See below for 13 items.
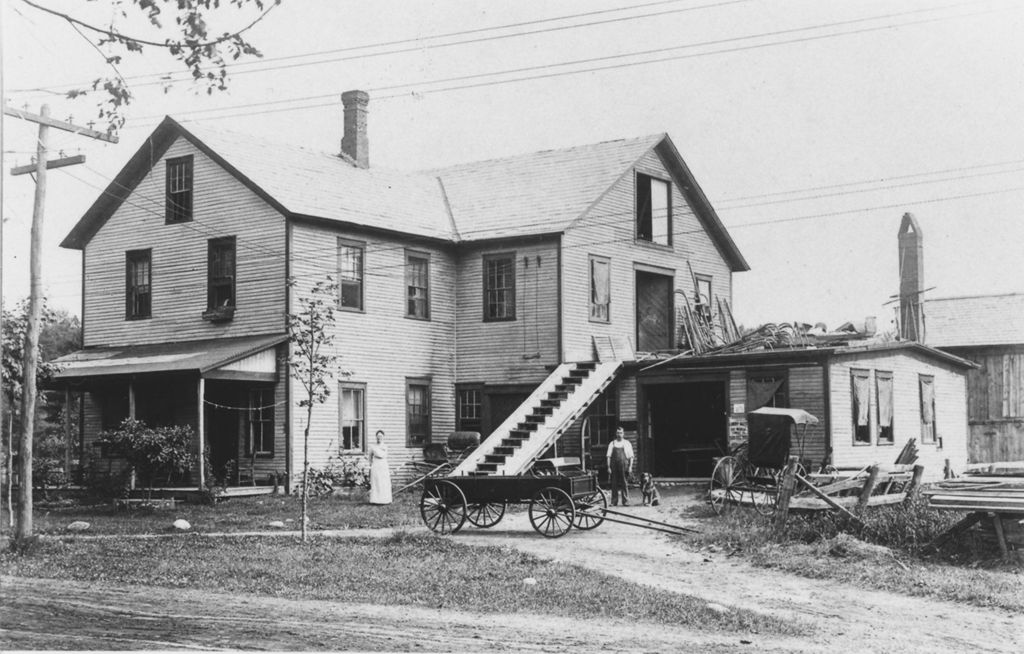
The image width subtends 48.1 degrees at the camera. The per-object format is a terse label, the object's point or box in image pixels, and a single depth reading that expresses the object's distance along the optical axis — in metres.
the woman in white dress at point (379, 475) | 24.25
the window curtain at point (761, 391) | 26.38
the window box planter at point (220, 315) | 27.66
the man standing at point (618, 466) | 23.09
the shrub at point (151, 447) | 23.31
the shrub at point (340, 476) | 26.25
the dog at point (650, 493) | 23.38
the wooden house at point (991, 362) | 36.50
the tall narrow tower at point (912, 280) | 35.81
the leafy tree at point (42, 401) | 21.08
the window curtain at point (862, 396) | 26.59
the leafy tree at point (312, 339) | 18.66
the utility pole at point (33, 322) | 17.42
